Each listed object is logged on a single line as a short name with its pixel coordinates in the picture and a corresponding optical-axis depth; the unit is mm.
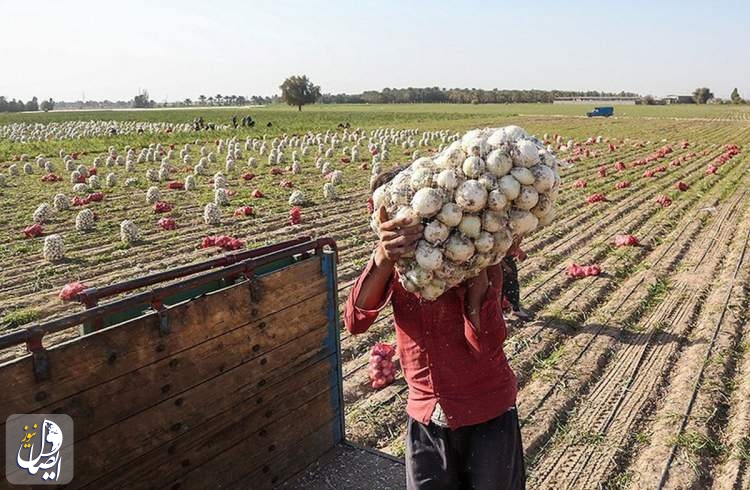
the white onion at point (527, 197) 3232
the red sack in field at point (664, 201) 18250
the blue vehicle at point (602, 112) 80612
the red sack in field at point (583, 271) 11469
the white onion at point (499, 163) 3197
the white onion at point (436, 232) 3137
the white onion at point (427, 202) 3123
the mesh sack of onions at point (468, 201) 3141
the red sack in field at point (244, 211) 17189
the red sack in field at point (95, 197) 19500
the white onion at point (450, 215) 3139
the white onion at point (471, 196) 3131
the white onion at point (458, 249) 3111
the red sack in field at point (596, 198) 18870
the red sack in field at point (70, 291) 9225
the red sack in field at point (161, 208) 17656
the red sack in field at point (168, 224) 15680
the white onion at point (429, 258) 3086
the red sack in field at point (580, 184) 21770
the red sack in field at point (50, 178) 24359
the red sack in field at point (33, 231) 14992
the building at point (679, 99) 149125
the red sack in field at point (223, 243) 13648
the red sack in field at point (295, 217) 16312
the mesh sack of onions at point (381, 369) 7430
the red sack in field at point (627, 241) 13602
